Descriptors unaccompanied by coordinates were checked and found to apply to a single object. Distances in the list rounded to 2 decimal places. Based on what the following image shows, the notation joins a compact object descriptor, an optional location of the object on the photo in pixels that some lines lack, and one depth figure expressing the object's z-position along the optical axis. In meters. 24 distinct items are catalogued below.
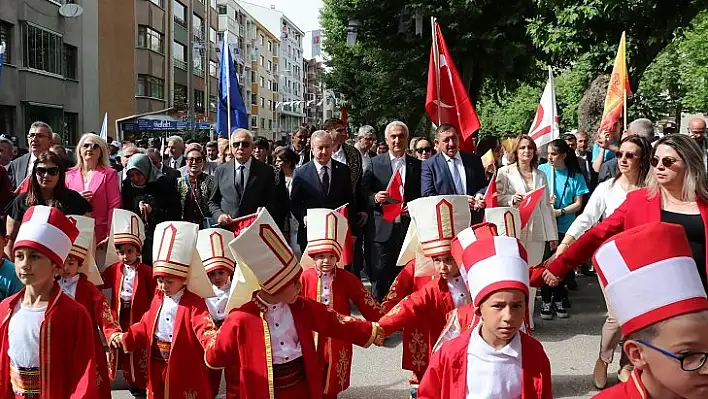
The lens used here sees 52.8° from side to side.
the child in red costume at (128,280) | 5.30
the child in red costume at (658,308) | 1.90
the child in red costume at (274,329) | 3.75
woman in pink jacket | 6.54
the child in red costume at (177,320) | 4.43
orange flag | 9.40
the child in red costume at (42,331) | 3.64
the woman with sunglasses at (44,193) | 5.55
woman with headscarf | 6.95
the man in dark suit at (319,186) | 7.28
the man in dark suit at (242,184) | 7.00
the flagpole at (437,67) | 8.32
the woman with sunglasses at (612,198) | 5.29
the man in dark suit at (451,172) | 6.88
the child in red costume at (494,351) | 3.11
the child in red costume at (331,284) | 4.96
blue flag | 10.36
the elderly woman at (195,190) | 7.54
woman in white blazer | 7.20
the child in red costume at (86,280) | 4.52
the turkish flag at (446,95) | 8.29
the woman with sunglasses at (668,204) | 4.21
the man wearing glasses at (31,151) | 7.36
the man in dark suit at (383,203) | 7.49
